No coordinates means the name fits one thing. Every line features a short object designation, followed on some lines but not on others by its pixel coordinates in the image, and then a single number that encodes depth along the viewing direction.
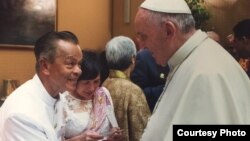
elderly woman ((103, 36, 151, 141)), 2.35
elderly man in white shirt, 1.59
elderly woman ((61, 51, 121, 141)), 2.20
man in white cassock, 1.31
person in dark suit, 2.56
